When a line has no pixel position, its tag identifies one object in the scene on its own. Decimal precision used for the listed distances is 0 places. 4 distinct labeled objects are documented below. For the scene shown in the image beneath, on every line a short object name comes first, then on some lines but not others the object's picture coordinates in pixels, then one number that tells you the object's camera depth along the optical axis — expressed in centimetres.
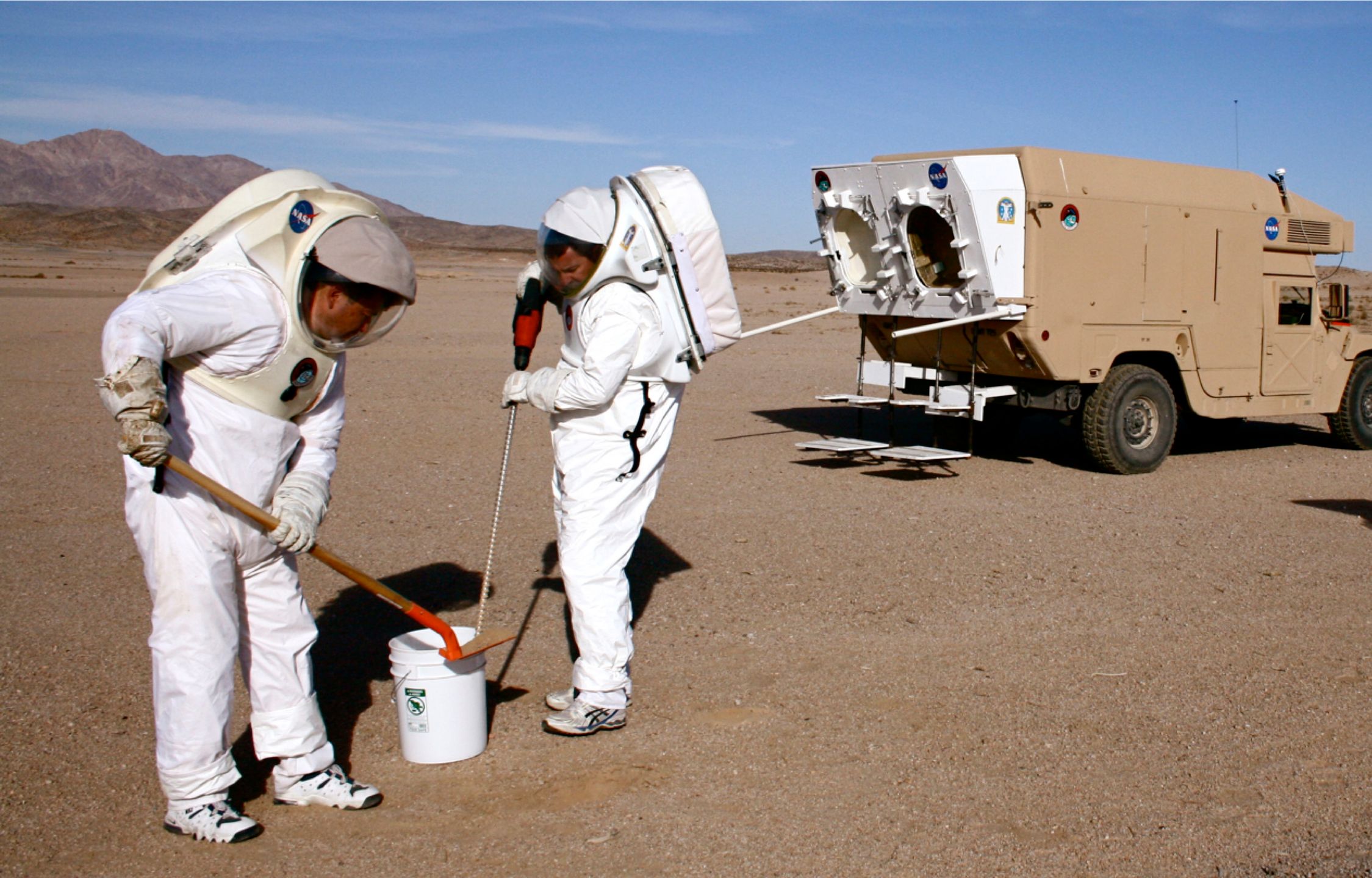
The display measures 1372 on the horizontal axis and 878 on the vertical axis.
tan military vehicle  1030
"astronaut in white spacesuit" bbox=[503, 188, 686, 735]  485
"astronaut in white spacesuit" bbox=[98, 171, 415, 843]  377
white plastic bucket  456
